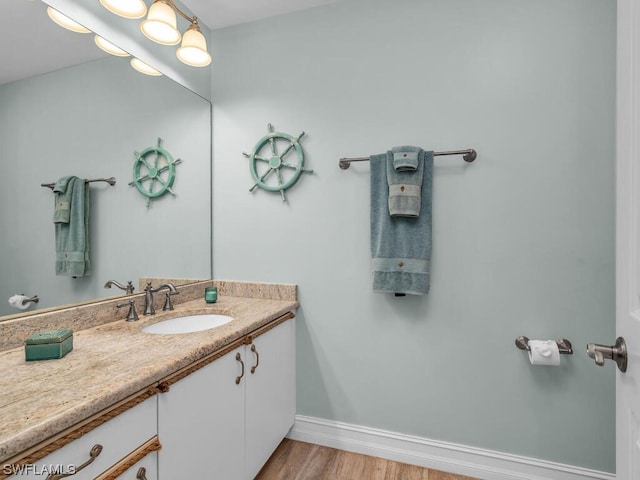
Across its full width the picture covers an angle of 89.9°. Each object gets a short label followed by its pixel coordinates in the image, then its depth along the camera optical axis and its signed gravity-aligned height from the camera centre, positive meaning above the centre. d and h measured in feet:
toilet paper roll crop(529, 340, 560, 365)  4.52 -1.61
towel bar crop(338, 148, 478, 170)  5.04 +1.36
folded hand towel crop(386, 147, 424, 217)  5.11 +0.86
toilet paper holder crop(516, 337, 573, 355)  4.70 -1.58
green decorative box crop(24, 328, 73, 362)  3.14 -1.09
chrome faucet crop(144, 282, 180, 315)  5.09 -0.94
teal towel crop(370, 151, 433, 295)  5.19 -0.02
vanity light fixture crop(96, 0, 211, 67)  4.43 +3.14
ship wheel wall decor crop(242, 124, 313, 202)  6.07 +1.49
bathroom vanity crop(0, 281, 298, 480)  2.22 -1.47
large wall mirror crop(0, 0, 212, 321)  3.76 +1.07
